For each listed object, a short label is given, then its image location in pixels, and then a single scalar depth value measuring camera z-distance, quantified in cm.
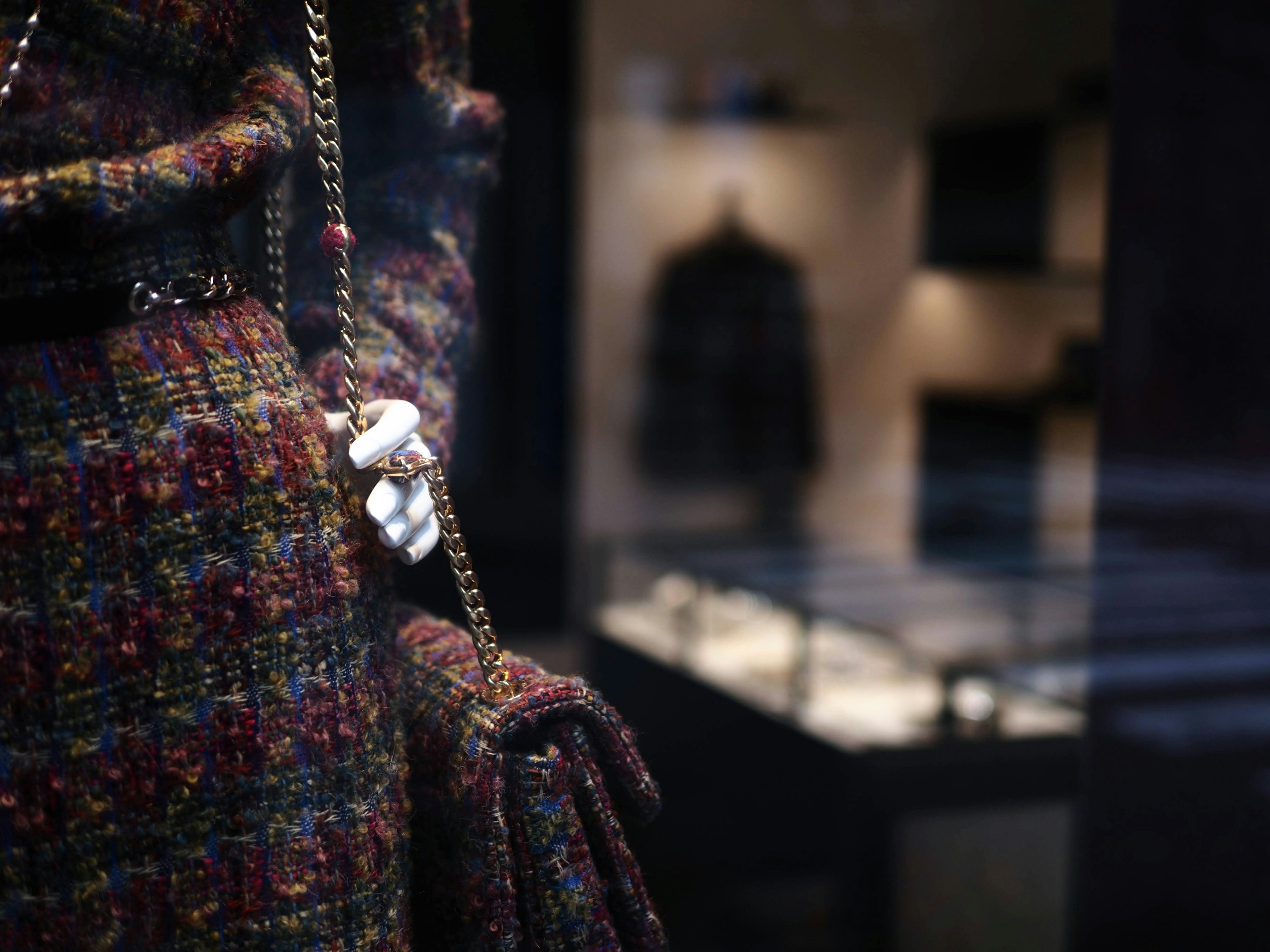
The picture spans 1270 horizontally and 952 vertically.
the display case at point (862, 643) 145
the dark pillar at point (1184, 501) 133
